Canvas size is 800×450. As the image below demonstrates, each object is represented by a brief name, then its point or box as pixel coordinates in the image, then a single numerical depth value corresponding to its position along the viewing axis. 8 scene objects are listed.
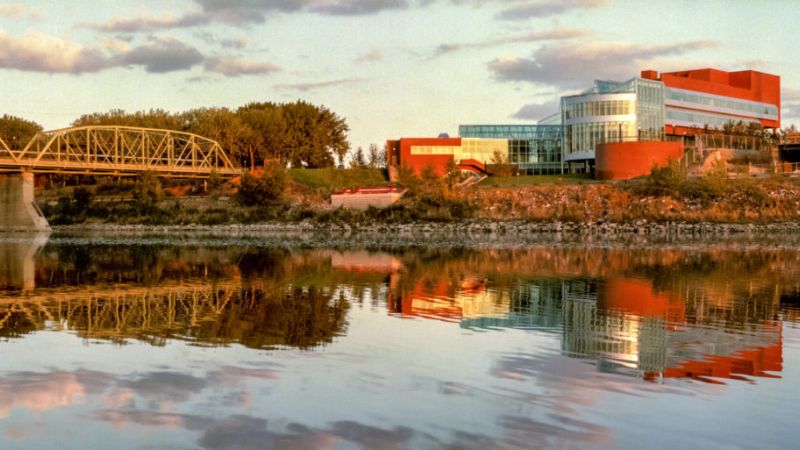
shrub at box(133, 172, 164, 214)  114.19
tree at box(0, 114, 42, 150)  140.38
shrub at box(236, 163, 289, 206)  109.62
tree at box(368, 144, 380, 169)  150.25
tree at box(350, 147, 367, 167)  148.40
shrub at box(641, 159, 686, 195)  94.94
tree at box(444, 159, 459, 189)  108.06
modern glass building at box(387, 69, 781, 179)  111.69
